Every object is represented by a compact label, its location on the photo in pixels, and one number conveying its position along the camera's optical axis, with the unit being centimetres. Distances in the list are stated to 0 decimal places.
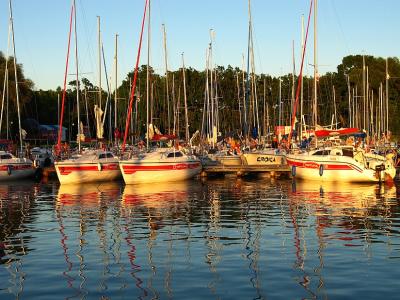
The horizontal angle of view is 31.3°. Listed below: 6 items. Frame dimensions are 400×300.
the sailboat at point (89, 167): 4672
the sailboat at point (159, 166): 4550
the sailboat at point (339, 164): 4300
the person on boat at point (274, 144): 6105
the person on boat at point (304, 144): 5618
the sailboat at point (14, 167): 5081
